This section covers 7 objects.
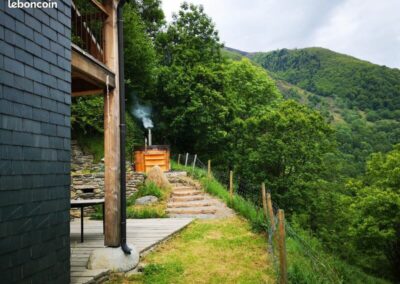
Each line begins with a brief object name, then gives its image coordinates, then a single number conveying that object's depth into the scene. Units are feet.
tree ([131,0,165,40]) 88.38
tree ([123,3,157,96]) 69.00
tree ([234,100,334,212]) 69.56
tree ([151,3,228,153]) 74.02
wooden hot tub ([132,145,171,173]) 58.23
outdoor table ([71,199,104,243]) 20.44
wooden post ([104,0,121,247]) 17.72
